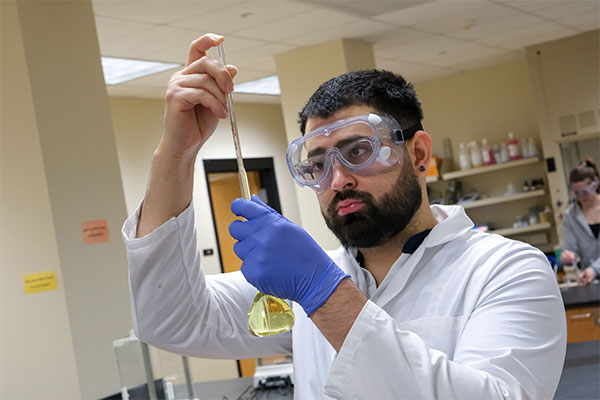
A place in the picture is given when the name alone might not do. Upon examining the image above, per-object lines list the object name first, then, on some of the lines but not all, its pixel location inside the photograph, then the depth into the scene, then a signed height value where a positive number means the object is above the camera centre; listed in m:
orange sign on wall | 3.52 +0.07
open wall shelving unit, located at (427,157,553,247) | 7.76 -0.23
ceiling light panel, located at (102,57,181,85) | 5.29 +1.37
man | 1.04 -0.13
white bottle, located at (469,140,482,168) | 7.99 +0.31
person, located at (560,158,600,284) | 4.71 -0.38
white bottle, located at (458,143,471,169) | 8.08 +0.30
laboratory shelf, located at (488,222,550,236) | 7.59 -0.62
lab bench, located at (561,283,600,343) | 3.68 -0.82
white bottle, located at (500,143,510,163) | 7.79 +0.25
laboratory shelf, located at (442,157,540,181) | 7.60 +0.13
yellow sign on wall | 3.41 -0.13
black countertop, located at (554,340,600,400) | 2.55 -0.84
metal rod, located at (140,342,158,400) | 2.90 -0.59
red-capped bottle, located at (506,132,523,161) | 7.73 +0.30
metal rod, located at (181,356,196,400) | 2.95 -0.65
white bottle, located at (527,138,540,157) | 7.64 +0.25
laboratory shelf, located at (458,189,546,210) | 7.60 -0.24
